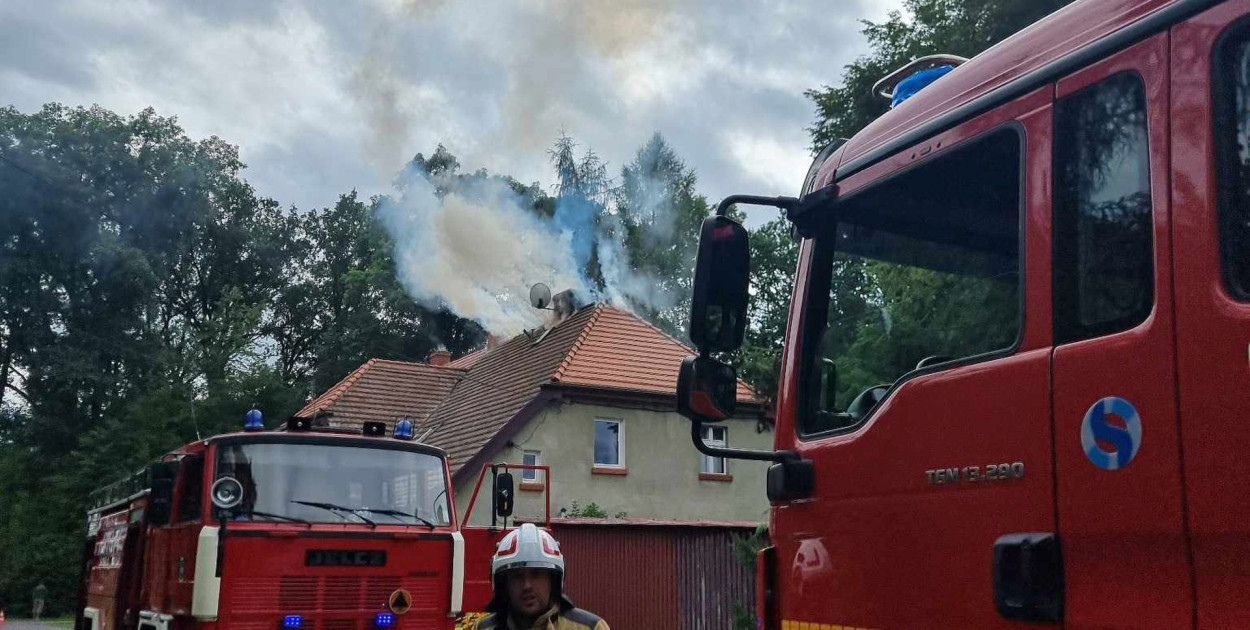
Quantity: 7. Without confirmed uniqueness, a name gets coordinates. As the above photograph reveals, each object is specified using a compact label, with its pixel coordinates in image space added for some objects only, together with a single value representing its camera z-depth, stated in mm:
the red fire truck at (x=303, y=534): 8734
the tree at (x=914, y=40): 17125
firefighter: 3674
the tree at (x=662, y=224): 43062
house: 24031
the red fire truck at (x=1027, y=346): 2389
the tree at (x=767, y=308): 16422
